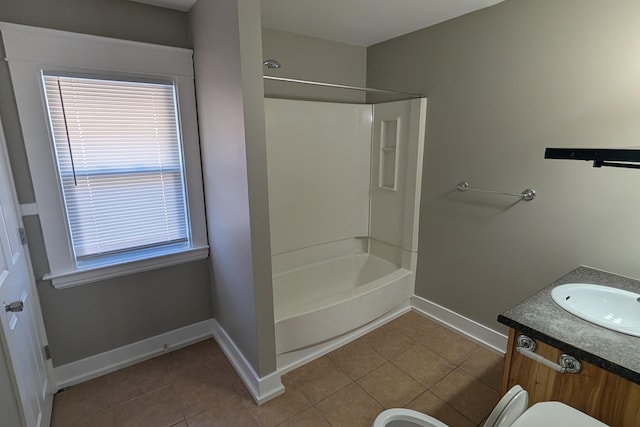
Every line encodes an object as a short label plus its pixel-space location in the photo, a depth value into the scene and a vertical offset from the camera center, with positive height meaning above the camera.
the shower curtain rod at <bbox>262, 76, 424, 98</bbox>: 2.25 +0.41
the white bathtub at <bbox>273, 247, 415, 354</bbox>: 2.06 -1.19
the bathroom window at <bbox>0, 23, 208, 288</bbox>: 1.69 -0.02
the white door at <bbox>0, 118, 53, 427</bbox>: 1.26 -0.77
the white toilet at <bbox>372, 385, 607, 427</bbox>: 1.01 -0.88
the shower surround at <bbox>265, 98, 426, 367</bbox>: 2.48 -0.52
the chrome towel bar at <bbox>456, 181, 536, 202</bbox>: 1.96 -0.31
